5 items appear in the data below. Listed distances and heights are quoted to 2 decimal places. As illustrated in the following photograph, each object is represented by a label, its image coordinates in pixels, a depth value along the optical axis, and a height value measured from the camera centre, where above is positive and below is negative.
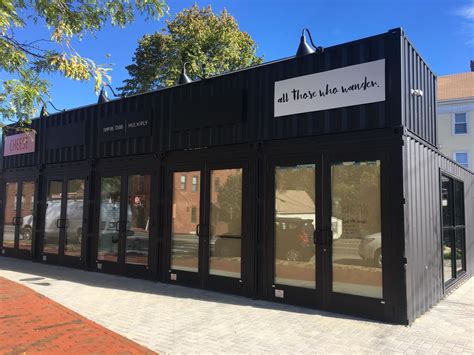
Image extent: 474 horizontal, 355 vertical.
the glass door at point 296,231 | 7.48 -0.30
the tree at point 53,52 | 5.29 +1.99
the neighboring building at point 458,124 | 30.03 +6.36
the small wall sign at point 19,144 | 13.66 +2.14
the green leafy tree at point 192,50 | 22.86 +8.78
